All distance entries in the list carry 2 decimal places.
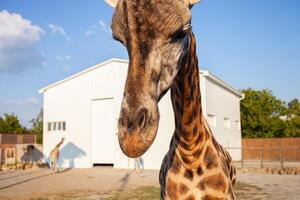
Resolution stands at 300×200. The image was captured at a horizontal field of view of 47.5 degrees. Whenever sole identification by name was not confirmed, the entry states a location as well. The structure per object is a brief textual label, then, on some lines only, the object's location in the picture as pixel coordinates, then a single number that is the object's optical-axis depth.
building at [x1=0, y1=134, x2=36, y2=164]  26.47
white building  21.35
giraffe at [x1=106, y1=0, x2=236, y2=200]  1.42
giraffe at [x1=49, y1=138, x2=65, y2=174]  19.11
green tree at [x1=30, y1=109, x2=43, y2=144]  53.81
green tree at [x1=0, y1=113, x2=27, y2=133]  48.02
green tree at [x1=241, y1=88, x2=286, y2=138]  38.88
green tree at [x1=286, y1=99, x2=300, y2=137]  37.06
